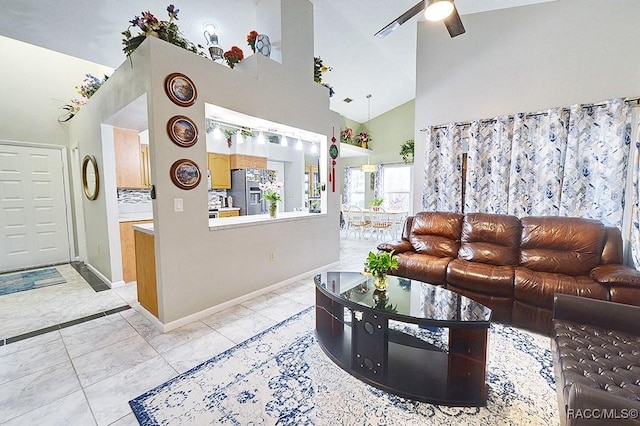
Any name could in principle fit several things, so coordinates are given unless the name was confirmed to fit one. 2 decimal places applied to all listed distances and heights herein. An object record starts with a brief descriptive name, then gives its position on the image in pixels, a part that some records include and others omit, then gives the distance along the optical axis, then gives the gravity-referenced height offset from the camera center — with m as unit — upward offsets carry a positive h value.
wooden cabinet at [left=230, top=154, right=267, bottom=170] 5.99 +0.83
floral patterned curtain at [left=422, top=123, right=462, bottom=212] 3.79 +0.36
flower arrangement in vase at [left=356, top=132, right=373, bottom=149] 8.23 +1.72
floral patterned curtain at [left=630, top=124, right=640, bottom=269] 2.55 -0.18
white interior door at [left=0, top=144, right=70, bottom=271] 4.20 -0.11
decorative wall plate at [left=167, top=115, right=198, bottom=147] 2.31 +0.61
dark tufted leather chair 0.99 -0.82
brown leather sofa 2.18 -0.68
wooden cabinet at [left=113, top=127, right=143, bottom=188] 3.66 +0.59
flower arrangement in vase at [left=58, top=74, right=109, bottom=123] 3.57 +1.52
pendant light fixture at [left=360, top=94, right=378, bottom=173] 6.91 +0.72
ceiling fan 2.11 +1.50
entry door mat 3.51 -1.13
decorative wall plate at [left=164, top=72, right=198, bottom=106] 2.28 +0.96
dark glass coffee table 1.53 -0.96
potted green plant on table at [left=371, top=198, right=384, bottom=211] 6.72 -0.21
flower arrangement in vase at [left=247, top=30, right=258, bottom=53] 2.99 +1.79
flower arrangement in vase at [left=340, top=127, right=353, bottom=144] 7.23 +1.65
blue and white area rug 1.45 -1.20
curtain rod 2.76 +0.96
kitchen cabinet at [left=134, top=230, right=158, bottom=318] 2.47 -0.70
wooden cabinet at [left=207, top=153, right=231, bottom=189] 5.70 +0.61
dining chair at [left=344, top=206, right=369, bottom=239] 6.70 -0.58
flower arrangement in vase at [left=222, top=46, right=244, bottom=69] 2.94 +1.57
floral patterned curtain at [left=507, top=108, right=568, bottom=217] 3.12 +0.37
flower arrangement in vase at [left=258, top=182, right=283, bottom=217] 3.46 +0.03
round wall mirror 3.58 +0.32
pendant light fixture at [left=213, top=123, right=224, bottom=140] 3.44 +0.85
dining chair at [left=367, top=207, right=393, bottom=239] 6.34 -0.62
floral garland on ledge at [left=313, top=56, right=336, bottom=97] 3.82 +1.84
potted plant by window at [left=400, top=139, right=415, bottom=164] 7.45 +1.24
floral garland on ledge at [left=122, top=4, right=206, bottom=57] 2.25 +1.44
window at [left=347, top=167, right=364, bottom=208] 8.91 +0.29
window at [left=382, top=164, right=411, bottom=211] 7.97 +0.25
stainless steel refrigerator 5.90 +0.16
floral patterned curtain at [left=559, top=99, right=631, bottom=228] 2.78 +0.33
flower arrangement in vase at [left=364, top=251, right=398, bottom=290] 2.00 -0.53
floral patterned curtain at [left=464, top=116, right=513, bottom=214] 3.43 +0.38
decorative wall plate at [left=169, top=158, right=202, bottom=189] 2.35 +0.22
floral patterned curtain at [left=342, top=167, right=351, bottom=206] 9.02 +0.34
